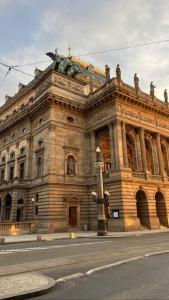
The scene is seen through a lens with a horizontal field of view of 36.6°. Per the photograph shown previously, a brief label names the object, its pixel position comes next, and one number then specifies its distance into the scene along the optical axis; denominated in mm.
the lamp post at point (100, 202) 24189
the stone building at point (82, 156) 32031
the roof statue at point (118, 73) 36403
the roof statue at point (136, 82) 38928
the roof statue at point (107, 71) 38156
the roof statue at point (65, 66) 40375
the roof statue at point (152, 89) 42106
